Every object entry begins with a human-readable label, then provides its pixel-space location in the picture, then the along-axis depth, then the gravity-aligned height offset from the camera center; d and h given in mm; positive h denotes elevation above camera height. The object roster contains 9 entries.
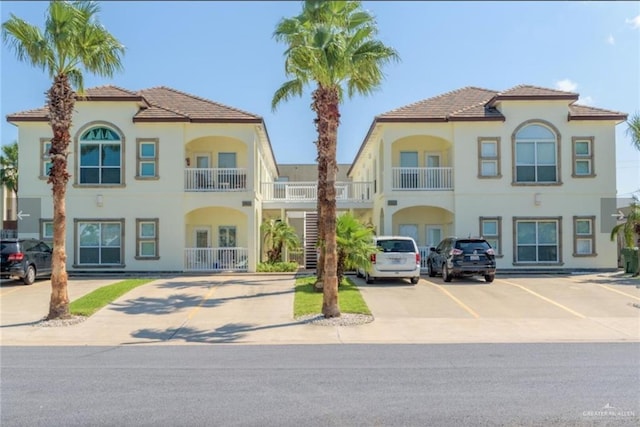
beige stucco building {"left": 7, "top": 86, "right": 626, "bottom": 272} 24422 +2034
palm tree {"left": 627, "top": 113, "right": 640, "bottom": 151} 21500 +3642
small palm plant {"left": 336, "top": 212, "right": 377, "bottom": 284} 18067 -576
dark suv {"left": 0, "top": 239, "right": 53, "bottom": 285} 19672 -1188
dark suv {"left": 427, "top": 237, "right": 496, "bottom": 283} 19891 -1167
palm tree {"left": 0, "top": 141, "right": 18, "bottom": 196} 38062 +4036
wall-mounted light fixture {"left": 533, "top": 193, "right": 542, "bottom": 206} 24422 +1159
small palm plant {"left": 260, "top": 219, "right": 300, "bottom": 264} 26750 -565
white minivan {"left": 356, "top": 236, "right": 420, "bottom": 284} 19469 -1311
